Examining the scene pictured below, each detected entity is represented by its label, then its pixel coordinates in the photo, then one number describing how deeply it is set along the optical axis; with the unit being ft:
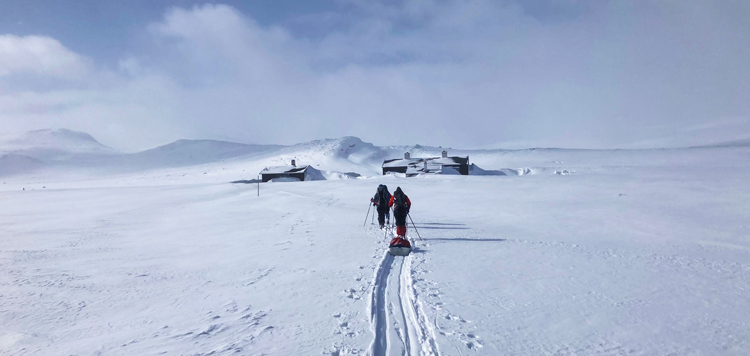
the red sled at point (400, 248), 32.58
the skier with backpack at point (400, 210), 38.17
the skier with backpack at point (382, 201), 47.25
